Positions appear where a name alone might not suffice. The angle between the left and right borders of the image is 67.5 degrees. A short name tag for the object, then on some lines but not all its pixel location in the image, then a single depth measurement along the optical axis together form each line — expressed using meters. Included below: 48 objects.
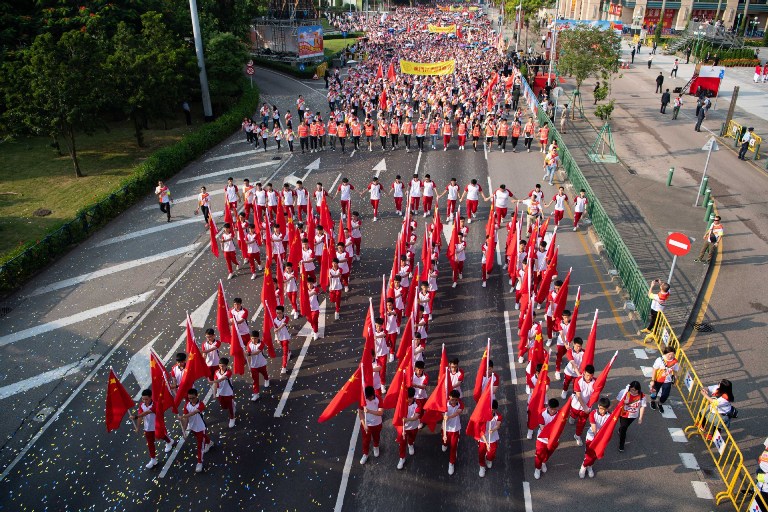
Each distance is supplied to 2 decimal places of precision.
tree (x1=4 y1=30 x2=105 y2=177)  23.64
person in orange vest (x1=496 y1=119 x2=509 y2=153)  27.78
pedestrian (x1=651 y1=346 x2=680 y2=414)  10.78
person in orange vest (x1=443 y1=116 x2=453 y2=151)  28.11
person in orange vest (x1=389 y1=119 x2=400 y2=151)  28.17
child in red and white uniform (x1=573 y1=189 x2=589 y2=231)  18.59
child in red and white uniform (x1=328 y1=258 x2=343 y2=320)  14.37
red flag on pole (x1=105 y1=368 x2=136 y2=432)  10.15
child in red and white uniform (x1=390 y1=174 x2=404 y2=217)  20.00
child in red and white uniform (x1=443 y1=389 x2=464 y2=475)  9.61
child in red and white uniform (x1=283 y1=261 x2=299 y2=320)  14.27
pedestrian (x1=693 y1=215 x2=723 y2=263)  16.73
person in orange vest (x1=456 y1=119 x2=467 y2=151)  28.49
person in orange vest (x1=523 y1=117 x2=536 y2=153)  27.33
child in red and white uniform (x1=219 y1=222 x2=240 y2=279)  16.20
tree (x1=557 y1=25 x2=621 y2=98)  31.53
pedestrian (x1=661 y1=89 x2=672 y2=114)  35.75
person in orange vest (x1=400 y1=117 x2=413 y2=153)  27.98
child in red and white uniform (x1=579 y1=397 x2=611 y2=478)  9.41
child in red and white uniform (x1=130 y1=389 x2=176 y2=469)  9.90
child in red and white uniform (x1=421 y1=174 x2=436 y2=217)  19.81
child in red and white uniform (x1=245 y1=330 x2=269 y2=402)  11.44
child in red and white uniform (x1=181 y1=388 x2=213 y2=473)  9.88
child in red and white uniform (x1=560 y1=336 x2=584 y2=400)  11.03
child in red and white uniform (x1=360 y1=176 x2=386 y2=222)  19.80
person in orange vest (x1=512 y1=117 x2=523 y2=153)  27.36
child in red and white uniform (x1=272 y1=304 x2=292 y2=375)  12.38
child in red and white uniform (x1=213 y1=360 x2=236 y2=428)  10.73
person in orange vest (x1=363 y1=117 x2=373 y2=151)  27.84
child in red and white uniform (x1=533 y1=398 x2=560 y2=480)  9.39
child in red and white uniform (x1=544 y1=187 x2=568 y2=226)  18.45
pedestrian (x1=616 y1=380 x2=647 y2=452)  9.66
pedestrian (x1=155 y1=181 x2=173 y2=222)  20.69
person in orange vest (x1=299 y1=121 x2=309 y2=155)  27.78
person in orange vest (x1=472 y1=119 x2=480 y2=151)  27.91
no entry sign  13.53
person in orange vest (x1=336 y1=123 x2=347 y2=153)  27.48
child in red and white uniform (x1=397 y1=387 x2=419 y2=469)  9.89
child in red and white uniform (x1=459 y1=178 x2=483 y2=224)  19.47
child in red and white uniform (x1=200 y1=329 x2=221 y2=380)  11.32
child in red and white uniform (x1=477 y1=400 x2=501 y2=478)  9.55
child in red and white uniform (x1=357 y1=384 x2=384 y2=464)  9.73
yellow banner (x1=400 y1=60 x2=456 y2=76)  36.75
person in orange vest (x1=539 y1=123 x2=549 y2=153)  26.87
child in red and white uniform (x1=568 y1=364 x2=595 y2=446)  10.10
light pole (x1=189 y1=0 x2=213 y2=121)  31.38
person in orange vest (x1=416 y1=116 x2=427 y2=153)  27.00
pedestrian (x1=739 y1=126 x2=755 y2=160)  27.02
